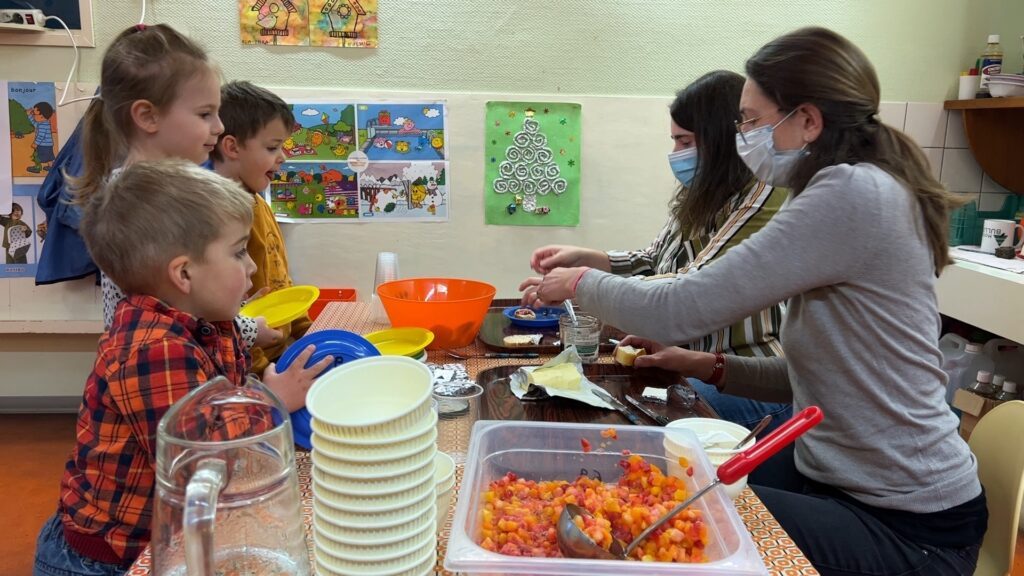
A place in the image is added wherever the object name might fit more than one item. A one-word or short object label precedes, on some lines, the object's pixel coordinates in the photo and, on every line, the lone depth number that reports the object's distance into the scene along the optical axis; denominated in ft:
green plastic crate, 9.82
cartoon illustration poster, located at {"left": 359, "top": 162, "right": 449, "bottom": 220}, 9.39
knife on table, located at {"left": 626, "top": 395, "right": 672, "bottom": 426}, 3.83
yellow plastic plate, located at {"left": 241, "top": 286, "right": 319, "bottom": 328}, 5.38
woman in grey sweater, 3.67
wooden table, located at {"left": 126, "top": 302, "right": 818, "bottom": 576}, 2.60
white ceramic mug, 8.84
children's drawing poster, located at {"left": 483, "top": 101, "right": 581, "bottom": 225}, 9.41
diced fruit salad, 2.54
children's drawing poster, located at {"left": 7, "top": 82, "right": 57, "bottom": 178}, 8.79
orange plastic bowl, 5.07
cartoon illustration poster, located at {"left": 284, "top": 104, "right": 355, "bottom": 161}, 9.12
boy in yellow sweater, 6.75
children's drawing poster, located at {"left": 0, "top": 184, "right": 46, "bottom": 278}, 9.02
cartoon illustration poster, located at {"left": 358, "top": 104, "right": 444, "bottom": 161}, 9.24
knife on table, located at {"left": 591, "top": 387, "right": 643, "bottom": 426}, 3.87
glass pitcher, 2.00
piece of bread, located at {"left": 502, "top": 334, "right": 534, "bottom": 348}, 5.31
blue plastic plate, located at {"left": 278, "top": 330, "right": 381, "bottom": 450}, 3.37
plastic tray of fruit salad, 2.33
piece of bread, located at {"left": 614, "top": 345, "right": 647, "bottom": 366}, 4.81
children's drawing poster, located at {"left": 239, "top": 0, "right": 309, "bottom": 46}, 8.87
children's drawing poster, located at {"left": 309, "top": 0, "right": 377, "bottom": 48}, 8.92
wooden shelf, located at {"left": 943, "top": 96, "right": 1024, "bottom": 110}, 8.68
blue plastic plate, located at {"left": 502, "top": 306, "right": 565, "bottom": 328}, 5.88
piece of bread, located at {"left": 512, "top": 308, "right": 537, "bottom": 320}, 6.00
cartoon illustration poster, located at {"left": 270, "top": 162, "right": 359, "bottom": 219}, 9.25
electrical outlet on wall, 8.53
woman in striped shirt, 5.37
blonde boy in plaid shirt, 2.98
